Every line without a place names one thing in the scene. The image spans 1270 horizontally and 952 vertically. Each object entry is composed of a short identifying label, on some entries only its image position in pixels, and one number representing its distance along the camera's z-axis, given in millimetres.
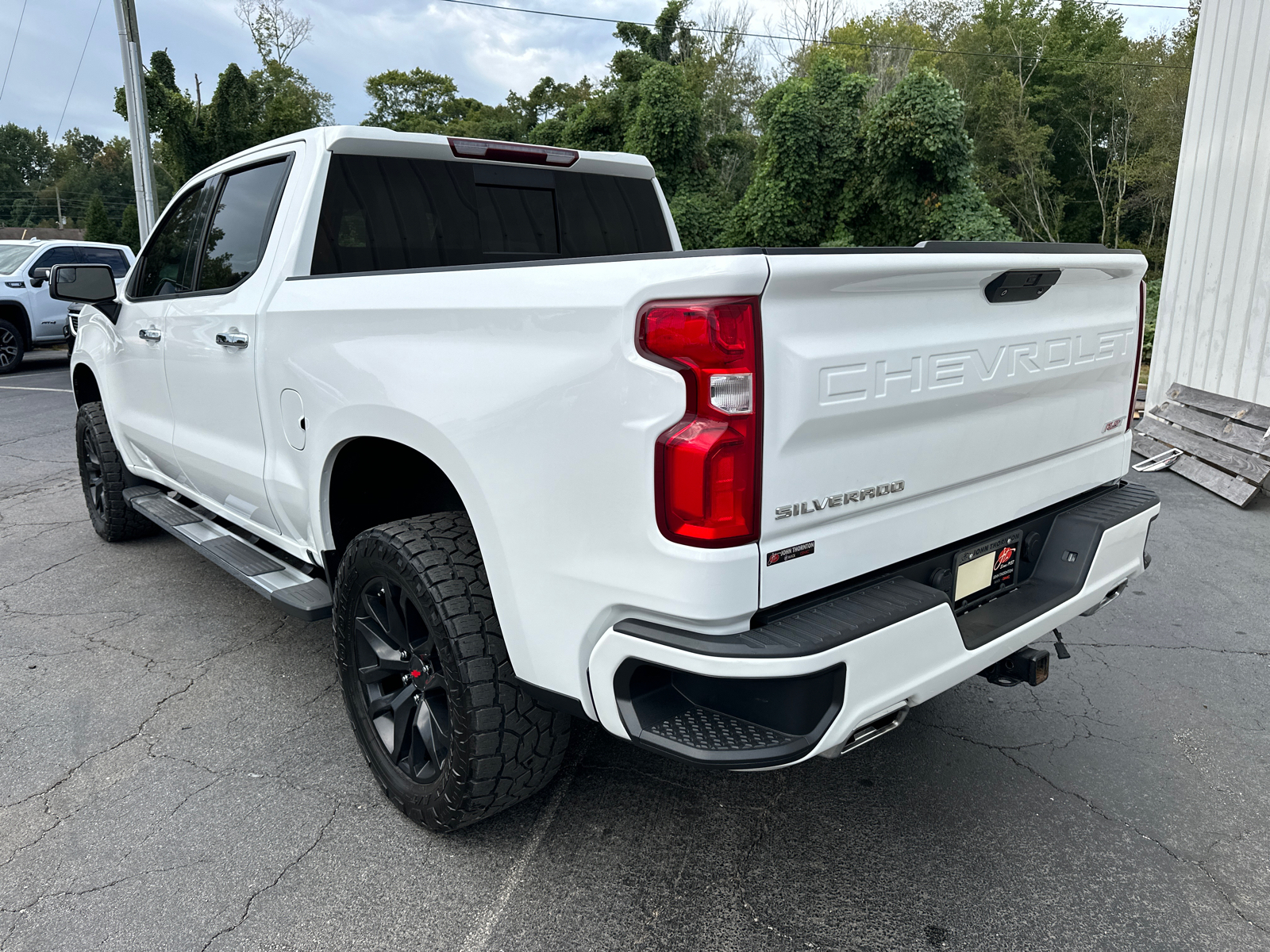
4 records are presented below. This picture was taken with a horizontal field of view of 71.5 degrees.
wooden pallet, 6246
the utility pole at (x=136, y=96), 14711
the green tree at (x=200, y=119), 27812
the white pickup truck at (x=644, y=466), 1733
